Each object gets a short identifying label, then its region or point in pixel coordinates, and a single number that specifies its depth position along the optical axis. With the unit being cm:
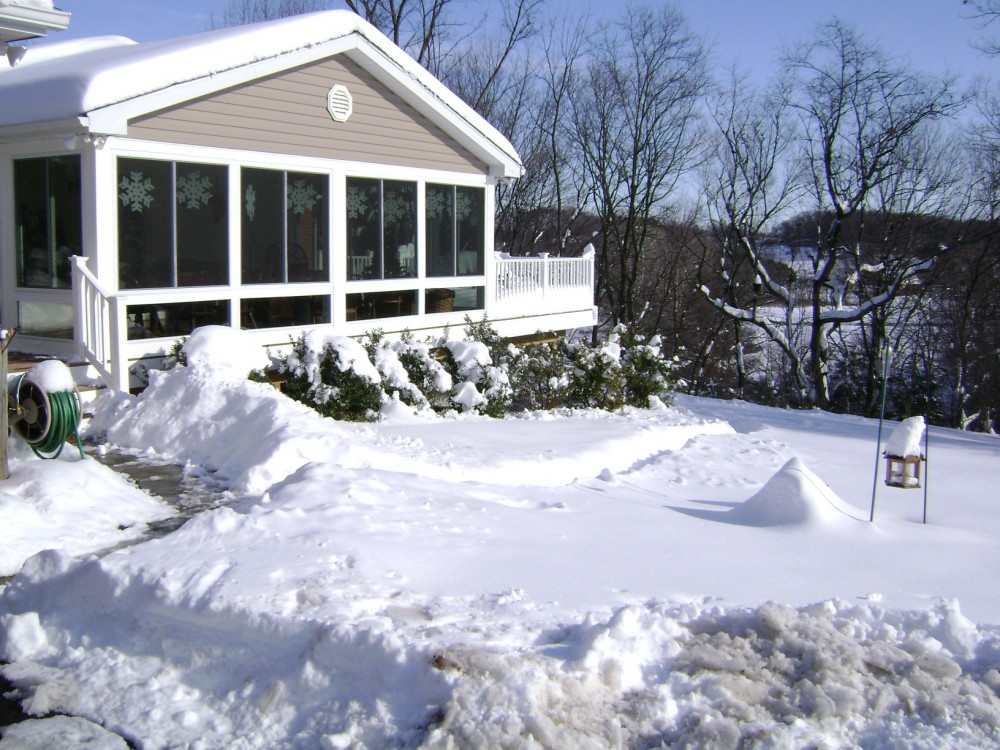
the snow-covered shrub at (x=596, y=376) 1312
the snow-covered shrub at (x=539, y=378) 1273
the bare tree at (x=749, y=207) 3042
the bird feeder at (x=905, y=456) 696
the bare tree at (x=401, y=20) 2905
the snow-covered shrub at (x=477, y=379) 1169
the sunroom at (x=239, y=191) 967
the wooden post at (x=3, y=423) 639
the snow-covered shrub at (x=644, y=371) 1405
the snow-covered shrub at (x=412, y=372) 1105
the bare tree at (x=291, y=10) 3269
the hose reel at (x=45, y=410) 686
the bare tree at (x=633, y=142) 3144
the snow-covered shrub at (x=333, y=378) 1029
